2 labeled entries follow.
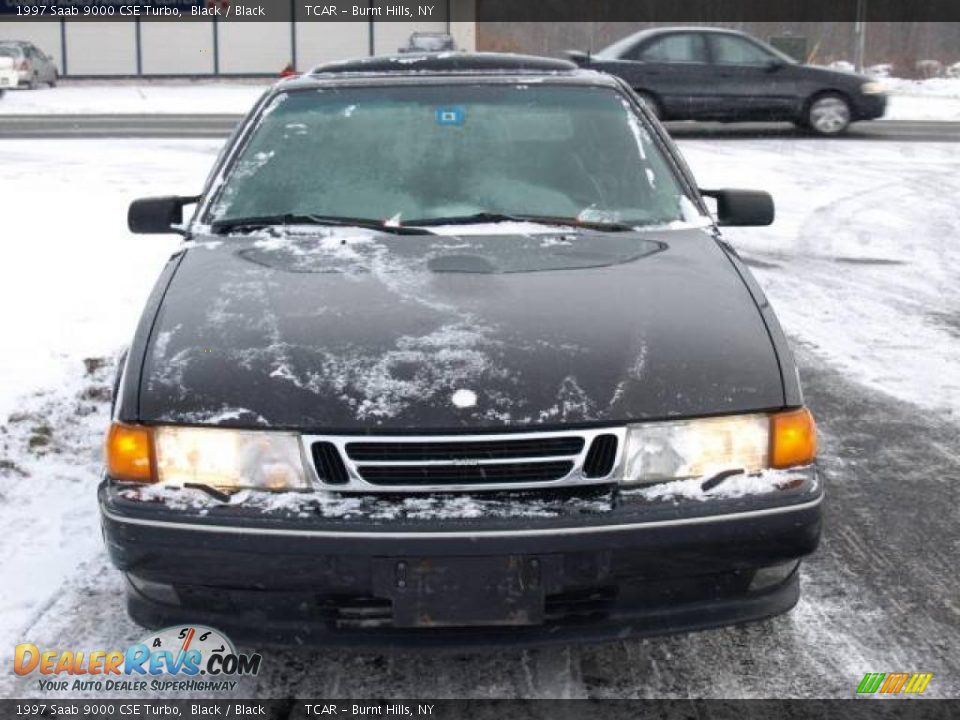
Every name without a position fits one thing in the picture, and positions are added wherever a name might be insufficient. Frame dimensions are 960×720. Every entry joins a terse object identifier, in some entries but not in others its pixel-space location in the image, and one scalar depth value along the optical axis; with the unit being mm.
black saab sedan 2723
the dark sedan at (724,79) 17703
